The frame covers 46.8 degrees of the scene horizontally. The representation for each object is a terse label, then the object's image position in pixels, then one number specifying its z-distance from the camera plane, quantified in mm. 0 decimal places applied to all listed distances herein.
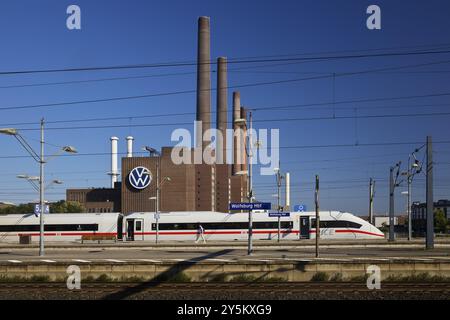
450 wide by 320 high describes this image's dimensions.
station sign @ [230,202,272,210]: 30281
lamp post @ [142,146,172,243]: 46109
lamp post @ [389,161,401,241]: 46309
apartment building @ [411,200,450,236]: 105369
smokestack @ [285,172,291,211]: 98281
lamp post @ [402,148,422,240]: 47844
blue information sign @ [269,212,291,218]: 41153
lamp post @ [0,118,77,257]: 31761
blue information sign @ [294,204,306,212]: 46594
